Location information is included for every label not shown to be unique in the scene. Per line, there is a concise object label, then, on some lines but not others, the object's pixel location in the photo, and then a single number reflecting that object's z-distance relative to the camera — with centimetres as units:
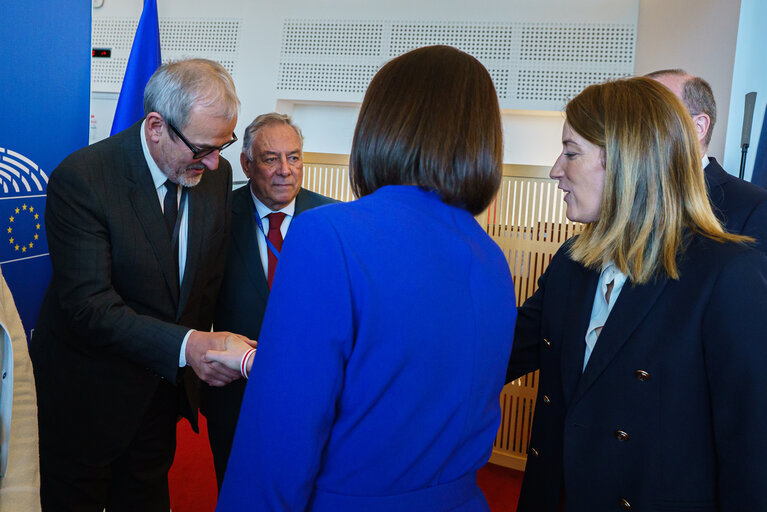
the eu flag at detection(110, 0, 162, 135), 381
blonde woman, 120
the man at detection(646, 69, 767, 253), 196
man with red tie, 233
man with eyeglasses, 181
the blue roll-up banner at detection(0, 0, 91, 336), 219
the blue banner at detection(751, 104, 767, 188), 254
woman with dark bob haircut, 90
